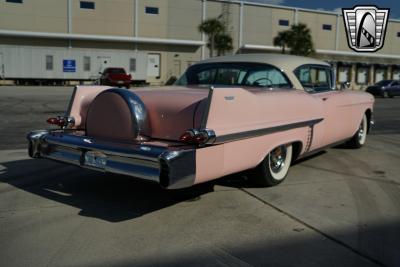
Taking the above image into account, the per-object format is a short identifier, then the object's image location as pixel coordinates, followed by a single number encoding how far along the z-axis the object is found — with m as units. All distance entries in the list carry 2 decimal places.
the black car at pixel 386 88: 31.58
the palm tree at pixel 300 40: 47.16
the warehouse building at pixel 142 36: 37.12
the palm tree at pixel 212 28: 44.75
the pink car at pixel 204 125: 4.09
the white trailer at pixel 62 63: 34.97
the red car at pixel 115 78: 30.20
